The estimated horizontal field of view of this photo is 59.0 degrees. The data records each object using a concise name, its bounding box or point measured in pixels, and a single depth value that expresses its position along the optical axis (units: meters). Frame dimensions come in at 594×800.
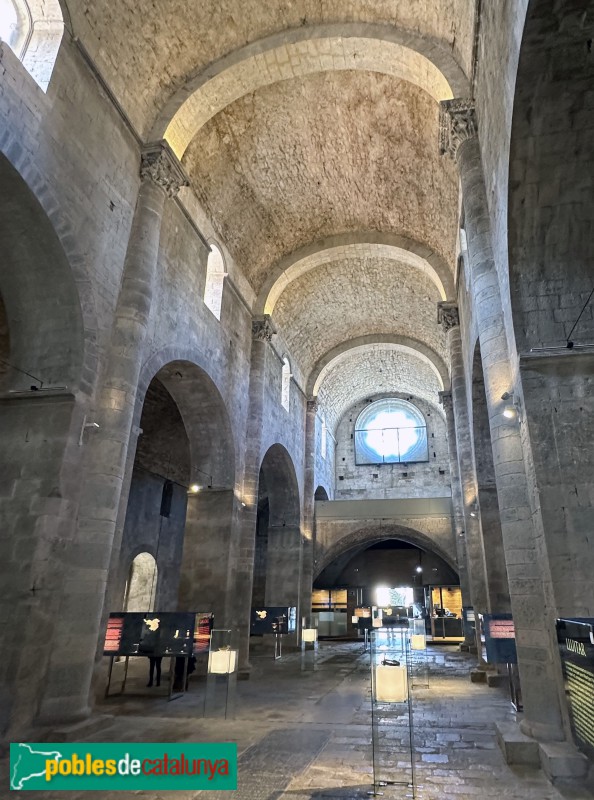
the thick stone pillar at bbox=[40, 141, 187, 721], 7.16
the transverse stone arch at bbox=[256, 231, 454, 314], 16.39
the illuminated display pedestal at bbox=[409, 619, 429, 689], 11.64
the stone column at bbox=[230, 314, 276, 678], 13.60
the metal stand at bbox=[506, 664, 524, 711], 8.35
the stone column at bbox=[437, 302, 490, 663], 14.70
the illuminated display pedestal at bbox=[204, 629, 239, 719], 7.64
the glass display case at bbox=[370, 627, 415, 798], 4.85
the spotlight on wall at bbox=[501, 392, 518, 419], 7.39
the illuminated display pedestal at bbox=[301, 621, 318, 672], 13.93
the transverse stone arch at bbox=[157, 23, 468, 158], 10.77
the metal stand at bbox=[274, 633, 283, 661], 16.14
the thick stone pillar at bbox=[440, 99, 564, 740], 6.37
